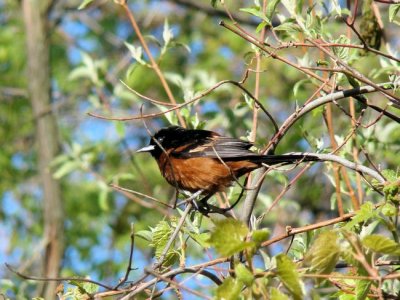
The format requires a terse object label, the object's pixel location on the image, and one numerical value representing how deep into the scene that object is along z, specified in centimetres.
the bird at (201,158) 816
